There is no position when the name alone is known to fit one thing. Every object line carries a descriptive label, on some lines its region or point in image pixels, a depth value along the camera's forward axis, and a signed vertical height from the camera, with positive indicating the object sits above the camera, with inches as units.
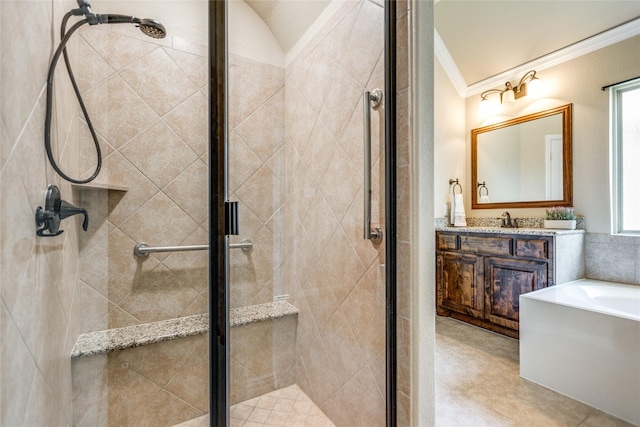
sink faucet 117.1 -3.3
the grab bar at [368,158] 45.1 +8.8
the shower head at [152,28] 49.1 +32.5
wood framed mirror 105.2 +20.8
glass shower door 46.6 -0.3
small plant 99.1 -0.1
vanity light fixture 112.0 +50.0
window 91.7 +18.4
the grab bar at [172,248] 49.8 -6.1
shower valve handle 30.9 +0.2
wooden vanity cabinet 90.0 -20.4
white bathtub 58.3 -29.5
